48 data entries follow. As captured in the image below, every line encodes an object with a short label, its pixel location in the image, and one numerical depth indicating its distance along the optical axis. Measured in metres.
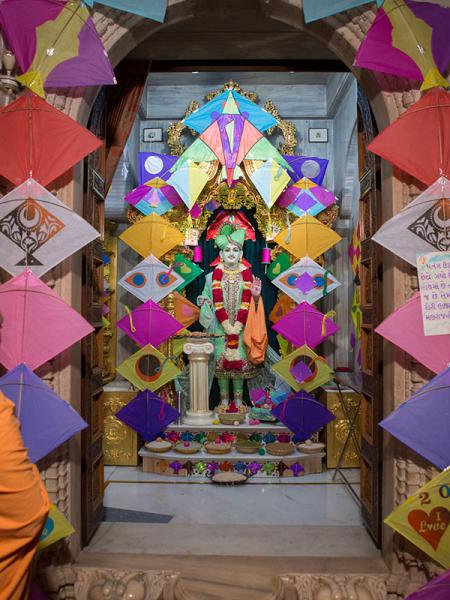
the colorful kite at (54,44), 2.58
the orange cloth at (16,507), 1.38
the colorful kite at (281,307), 6.86
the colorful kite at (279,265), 7.00
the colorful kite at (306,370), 5.36
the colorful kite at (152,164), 6.80
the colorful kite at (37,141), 2.59
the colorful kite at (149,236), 5.61
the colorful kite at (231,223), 7.30
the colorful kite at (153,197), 6.45
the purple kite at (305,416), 5.18
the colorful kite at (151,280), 5.51
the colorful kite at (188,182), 6.32
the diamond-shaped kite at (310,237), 5.76
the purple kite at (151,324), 5.21
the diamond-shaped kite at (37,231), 2.58
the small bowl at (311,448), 5.30
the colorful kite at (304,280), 5.76
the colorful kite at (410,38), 2.56
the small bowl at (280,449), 5.29
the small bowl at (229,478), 4.80
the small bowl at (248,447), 5.40
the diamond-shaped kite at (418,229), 2.52
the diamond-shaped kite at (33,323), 2.53
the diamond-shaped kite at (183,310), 6.66
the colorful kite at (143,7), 2.73
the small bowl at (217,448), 5.30
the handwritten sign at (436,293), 2.48
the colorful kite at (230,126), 5.95
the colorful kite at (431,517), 2.34
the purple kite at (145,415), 4.94
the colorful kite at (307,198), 6.38
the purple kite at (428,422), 2.42
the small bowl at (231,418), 5.94
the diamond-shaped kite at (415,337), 2.49
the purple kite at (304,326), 5.51
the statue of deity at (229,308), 6.80
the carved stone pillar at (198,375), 6.12
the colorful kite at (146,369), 5.03
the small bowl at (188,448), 5.29
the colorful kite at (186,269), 6.66
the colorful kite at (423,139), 2.52
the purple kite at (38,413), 2.48
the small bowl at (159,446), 5.34
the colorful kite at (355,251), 5.76
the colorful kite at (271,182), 6.41
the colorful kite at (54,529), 2.48
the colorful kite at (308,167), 6.74
